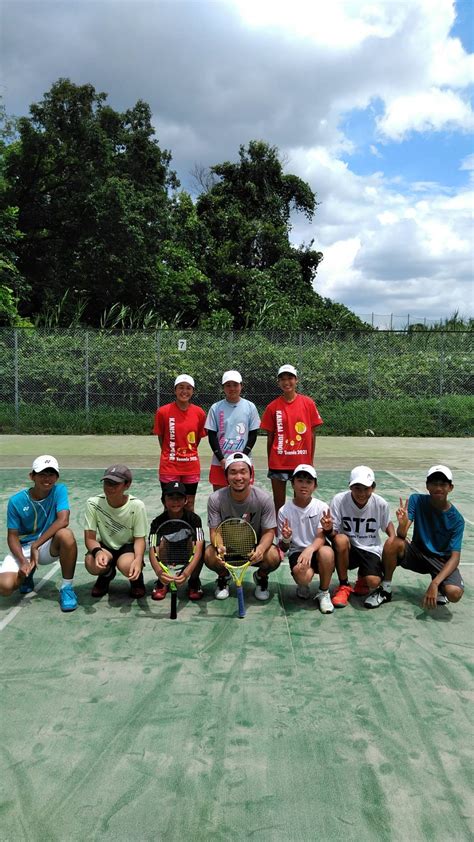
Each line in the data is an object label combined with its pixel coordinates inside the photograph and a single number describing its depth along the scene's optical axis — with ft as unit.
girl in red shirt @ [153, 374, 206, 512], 18.52
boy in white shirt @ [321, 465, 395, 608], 14.57
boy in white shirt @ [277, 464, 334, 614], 14.33
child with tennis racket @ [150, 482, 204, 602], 14.16
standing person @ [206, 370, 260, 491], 17.95
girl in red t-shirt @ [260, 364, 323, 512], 18.62
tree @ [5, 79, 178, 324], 77.30
